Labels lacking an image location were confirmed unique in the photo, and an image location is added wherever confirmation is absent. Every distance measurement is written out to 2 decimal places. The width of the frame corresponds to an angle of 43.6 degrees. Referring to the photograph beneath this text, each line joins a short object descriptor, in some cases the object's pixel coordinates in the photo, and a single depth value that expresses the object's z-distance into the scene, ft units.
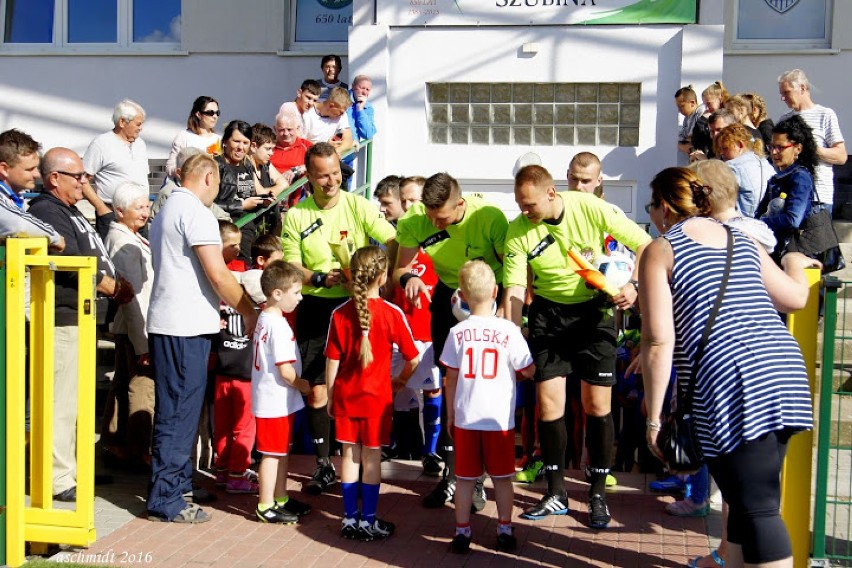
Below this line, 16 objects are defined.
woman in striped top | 13.96
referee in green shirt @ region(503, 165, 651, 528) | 20.36
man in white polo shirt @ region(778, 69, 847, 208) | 28.48
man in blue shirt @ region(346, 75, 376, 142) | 39.32
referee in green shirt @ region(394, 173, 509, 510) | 21.49
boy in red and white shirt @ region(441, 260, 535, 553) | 18.98
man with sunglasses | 20.38
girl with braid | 19.81
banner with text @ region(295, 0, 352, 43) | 45.70
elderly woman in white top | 23.36
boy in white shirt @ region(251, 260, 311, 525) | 20.66
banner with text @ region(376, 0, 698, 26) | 39.06
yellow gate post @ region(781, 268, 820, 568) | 17.04
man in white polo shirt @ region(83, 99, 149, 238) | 30.78
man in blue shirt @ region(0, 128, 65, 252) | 19.62
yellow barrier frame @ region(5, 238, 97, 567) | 18.07
